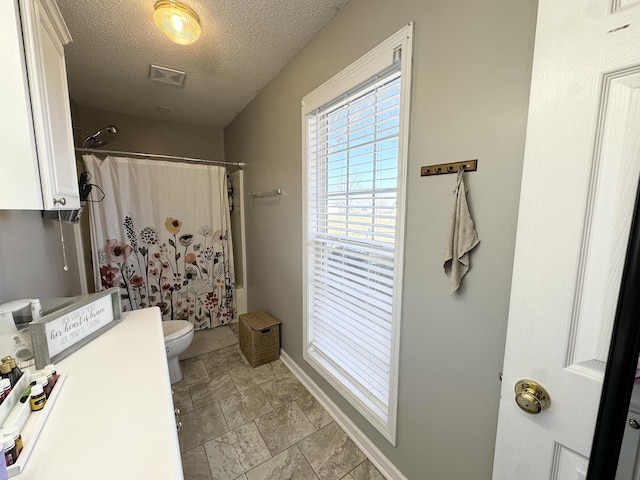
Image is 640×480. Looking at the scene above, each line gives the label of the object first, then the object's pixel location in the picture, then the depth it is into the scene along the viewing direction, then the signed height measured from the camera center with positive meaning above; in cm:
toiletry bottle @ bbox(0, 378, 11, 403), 68 -48
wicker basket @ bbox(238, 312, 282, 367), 219 -113
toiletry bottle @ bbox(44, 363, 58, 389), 84 -53
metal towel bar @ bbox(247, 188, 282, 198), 211 +15
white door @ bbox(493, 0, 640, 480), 48 -1
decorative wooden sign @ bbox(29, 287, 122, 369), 91 -49
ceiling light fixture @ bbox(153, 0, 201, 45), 130 +98
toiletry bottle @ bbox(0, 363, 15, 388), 75 -48
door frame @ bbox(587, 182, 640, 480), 47 -31
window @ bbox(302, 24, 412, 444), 120 -7
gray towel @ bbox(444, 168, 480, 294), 89 -9
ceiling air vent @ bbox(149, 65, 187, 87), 194 +106
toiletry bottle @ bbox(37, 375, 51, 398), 77 -53
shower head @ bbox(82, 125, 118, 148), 254 +67
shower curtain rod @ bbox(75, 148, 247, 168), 225 +51
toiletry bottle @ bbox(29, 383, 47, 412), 72 -54
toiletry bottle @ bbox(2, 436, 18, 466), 55 -52
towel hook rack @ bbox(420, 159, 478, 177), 89 +16
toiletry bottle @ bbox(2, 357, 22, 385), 78 -50
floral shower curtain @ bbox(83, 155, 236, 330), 242 -29
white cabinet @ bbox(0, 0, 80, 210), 75 +31
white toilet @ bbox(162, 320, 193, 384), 194 -102
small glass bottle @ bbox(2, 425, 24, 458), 57 -51
